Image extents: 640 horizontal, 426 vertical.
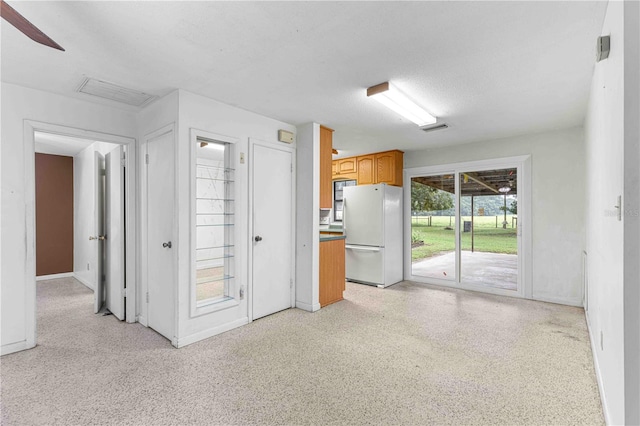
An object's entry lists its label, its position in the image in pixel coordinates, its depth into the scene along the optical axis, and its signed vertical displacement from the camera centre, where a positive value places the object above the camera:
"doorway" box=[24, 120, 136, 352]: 2.69 +0.11
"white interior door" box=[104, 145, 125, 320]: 3.35 -0.23
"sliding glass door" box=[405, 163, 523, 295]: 4.52 -0.24
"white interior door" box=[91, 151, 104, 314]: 3.65 -0.22
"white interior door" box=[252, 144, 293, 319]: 3.46 -0.19
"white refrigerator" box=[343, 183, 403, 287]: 4.93 -0.34
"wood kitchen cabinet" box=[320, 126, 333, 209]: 3.95 +0.63
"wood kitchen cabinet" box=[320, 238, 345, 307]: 3.96 -0.79
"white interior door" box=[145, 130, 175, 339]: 2.87 -0.19
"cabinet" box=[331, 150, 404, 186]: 5.28 +0.84
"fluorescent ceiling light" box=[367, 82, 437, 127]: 2.64 +1.09
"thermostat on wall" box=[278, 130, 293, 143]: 3.66 +0.95
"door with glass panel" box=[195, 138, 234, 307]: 3.09 -0.07
